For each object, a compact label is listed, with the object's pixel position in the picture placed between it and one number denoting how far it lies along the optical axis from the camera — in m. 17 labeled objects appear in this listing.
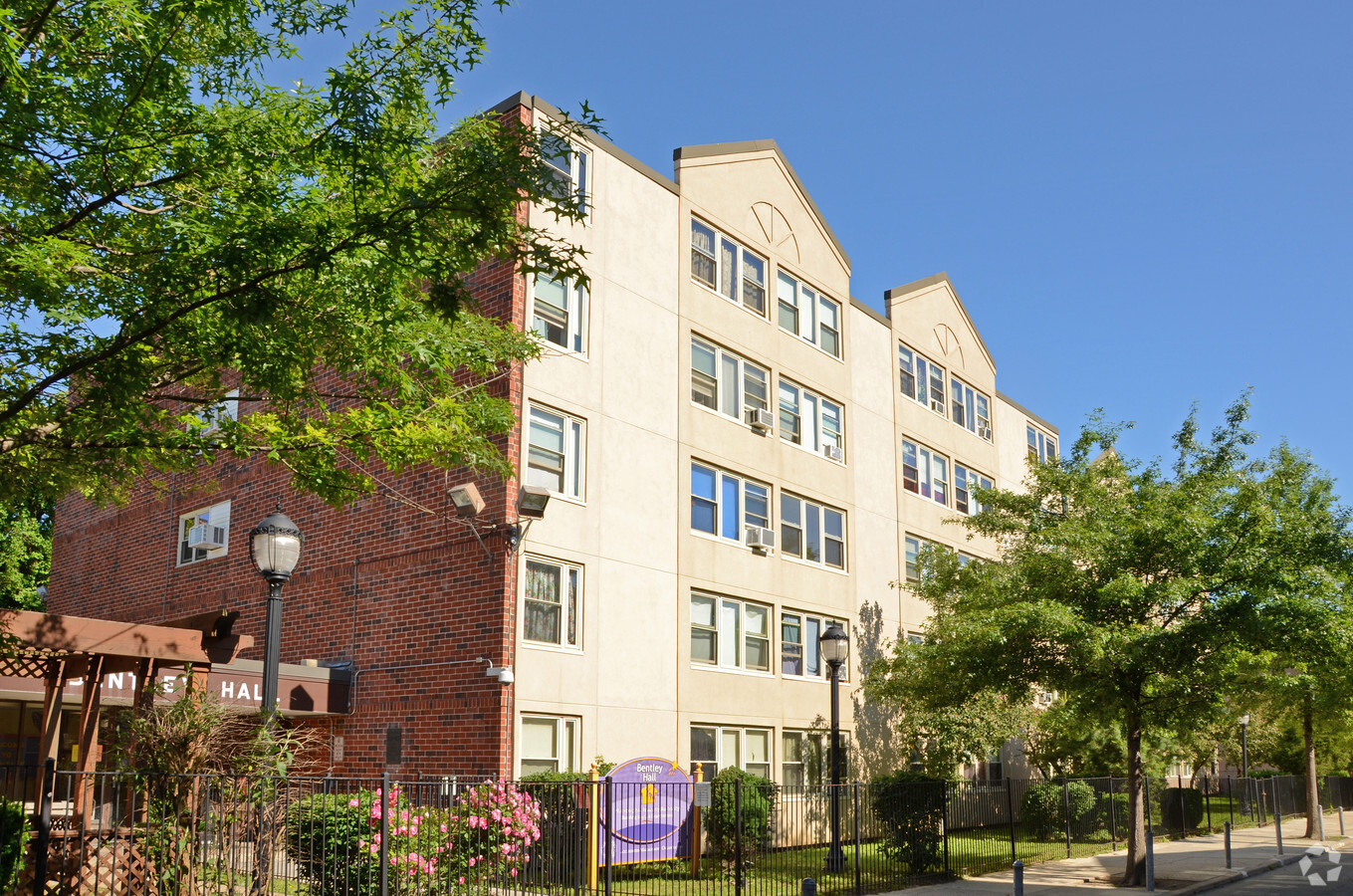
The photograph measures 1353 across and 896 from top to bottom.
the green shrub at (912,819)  19.45
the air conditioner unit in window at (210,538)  25.86
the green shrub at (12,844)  10.36
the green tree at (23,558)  37.31
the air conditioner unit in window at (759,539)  24.83
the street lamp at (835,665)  17.62
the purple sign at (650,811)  17.72
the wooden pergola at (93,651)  13.59
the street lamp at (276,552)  11.84
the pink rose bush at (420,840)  12.01
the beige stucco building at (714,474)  20.48
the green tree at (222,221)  9.21
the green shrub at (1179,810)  31.41
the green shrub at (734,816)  19.12
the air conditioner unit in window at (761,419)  25.41
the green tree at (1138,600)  18.03
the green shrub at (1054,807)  27.45
